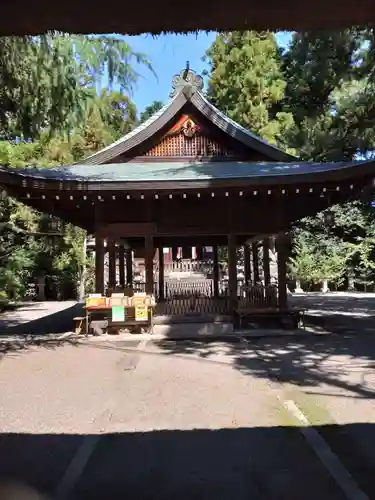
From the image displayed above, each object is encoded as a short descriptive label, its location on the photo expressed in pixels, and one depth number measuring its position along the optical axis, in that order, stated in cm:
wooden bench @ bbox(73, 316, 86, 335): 1183
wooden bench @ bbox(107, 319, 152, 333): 1138
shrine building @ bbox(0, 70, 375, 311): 1073
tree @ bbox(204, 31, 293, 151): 2480
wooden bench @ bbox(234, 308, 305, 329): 1174
